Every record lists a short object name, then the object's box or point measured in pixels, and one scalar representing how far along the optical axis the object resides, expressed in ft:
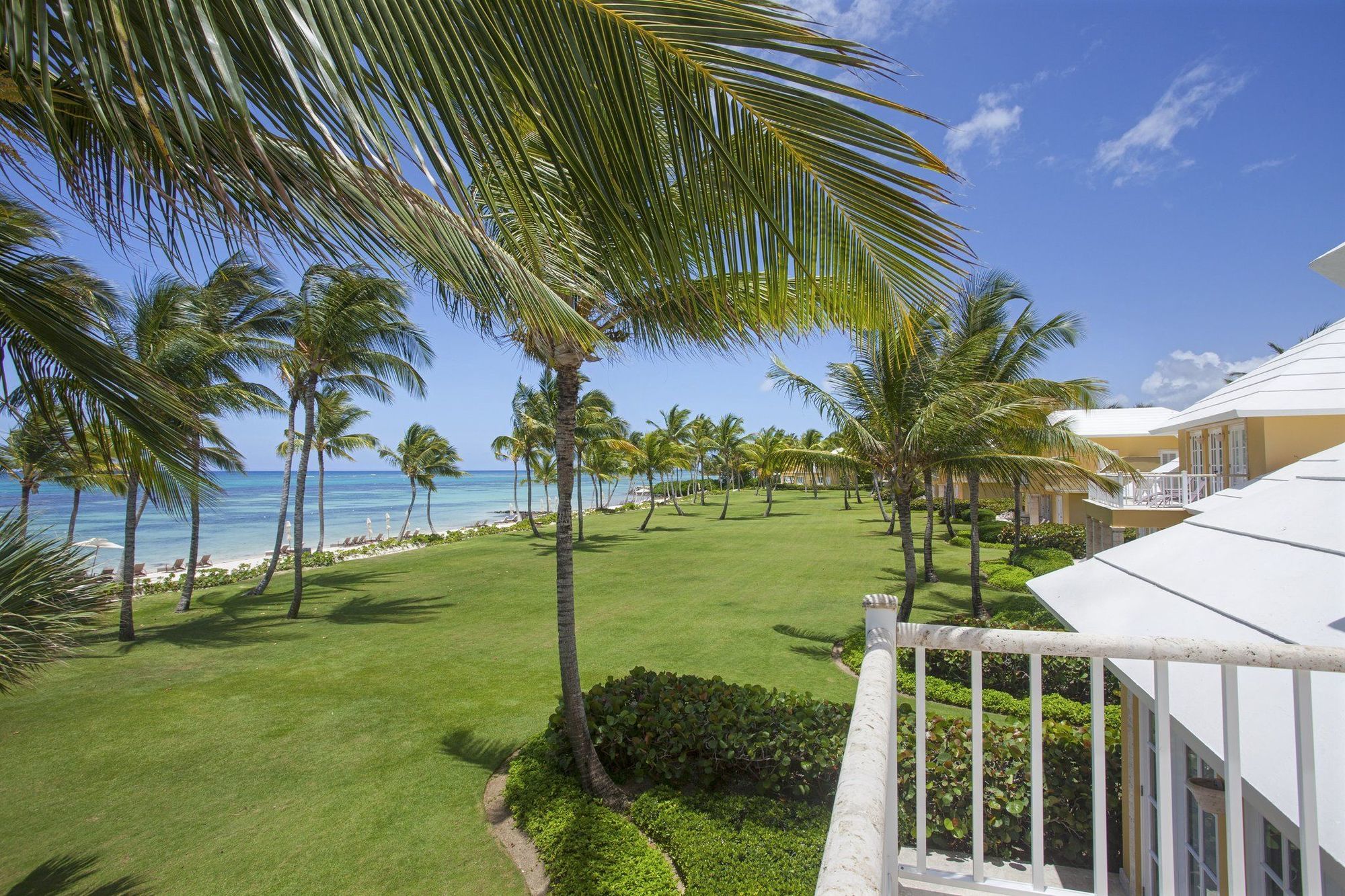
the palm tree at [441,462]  122.42
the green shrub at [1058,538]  73.36
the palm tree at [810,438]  167.13
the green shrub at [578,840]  16.11
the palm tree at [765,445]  131.85
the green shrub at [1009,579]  53.88
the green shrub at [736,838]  15.76
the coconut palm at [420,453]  121.60
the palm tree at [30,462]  41.97
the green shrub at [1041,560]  59.16
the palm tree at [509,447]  98.37
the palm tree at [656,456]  110.42
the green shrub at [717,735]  19.48
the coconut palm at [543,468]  104.47
